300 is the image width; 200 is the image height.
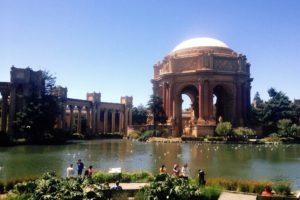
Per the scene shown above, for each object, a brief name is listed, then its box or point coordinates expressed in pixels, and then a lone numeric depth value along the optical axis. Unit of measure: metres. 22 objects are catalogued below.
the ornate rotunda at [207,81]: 77.88
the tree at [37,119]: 59.31
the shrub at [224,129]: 63.44
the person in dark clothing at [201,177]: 16.28
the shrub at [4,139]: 52.81
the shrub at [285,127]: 67.25
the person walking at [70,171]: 18.64
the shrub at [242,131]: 63.96
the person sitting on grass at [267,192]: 13.21
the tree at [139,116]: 115.19
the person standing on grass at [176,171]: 18.09
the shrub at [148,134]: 71.97
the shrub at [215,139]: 61.77
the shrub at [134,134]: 77.56
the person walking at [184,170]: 18.81
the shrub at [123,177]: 17.33
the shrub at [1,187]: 15.38
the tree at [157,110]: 81.62
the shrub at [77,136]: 79.97
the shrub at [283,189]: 14.80
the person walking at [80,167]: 19.94
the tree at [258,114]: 80.28
